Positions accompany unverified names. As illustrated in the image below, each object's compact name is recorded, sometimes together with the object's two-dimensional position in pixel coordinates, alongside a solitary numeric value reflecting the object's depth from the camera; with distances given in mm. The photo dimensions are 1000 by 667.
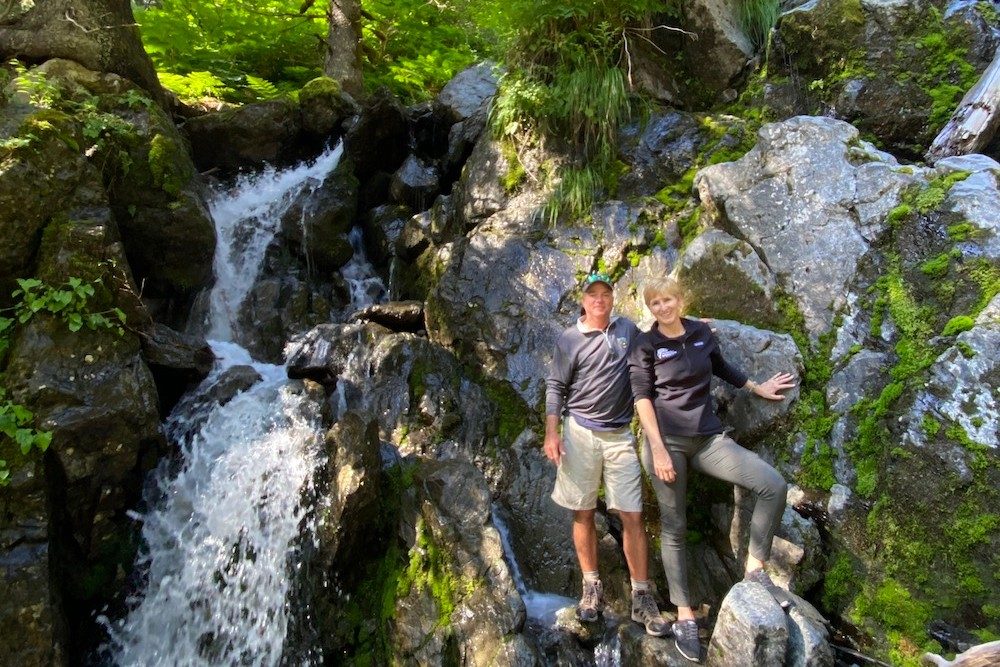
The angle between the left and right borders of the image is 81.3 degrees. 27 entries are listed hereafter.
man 4262
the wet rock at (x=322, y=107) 10328
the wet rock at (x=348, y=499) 4996
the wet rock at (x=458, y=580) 4309
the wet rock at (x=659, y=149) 6984
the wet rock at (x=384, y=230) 9016
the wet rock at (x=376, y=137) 9852
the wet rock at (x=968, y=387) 4066
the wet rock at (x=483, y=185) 7645
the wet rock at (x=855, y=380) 4691
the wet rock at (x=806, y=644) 3672
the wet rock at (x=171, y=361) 6117
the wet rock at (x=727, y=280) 5441
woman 4043
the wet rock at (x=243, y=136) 9586
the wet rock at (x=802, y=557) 4355
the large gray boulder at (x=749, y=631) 3572
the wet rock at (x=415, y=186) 9445
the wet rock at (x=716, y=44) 7566
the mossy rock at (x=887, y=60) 6359
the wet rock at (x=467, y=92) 11023
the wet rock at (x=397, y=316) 7488
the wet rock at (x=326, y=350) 6725
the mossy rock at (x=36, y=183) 5316
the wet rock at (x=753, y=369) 4883
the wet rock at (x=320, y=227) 8828
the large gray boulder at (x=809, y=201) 5301
